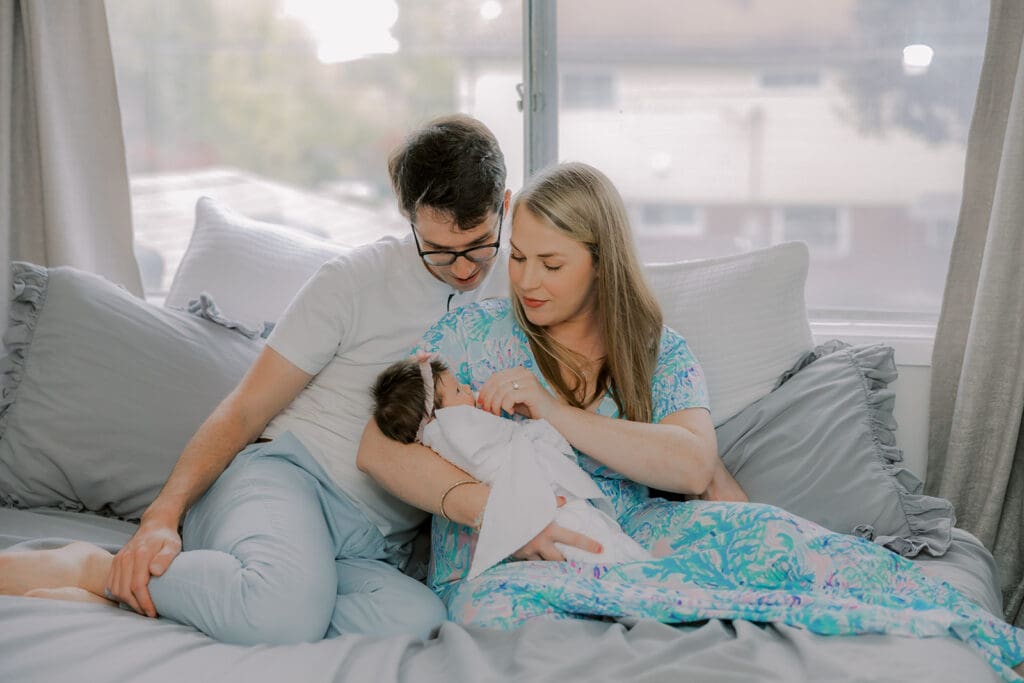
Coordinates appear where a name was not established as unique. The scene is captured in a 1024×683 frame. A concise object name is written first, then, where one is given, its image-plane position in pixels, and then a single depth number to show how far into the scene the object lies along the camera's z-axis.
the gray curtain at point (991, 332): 2.31
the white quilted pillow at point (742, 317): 2.21
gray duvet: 1.33
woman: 1.52
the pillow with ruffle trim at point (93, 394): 2.04
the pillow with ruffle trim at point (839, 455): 1.97
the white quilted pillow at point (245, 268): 2.43
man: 1.57
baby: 1.66
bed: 1.89
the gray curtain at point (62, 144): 2.64
